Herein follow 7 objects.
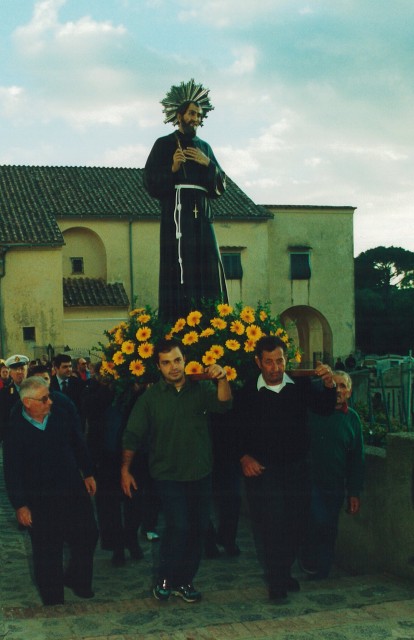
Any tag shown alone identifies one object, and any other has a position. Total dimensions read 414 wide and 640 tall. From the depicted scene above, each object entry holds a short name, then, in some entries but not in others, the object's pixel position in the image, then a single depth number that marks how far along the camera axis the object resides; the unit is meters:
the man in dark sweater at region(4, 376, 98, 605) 5.38
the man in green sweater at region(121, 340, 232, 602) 5.30
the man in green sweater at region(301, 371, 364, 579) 6.21
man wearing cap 8.82
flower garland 6.79
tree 56.41
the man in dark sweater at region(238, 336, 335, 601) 5.38
